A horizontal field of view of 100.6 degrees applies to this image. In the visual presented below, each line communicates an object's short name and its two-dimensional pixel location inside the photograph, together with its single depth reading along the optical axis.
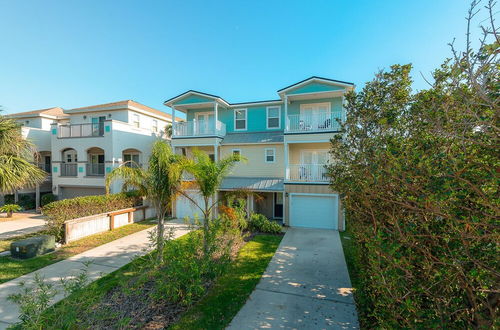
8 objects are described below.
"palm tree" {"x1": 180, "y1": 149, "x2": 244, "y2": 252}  6.80
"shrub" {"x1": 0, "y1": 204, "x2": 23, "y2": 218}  13.04
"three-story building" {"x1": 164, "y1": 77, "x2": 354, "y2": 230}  12.11
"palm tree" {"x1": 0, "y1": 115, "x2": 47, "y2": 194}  10.77
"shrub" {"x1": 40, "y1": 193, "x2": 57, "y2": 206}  15.75
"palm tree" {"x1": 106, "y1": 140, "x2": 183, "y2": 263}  6.83
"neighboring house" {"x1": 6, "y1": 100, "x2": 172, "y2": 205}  15.44
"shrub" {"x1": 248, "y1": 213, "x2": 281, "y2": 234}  11.02
